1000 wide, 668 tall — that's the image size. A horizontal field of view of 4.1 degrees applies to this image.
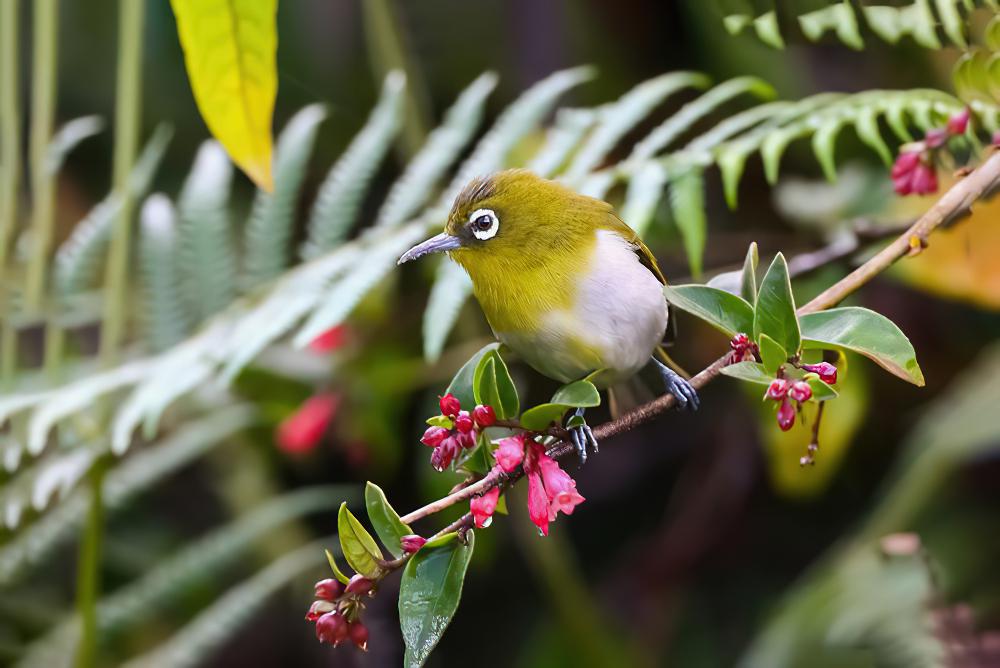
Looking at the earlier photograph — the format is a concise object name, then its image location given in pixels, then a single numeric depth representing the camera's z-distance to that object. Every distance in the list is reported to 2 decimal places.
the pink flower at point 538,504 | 2.71
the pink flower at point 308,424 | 4.06
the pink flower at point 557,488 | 2.71
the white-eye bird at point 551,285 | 2.75
